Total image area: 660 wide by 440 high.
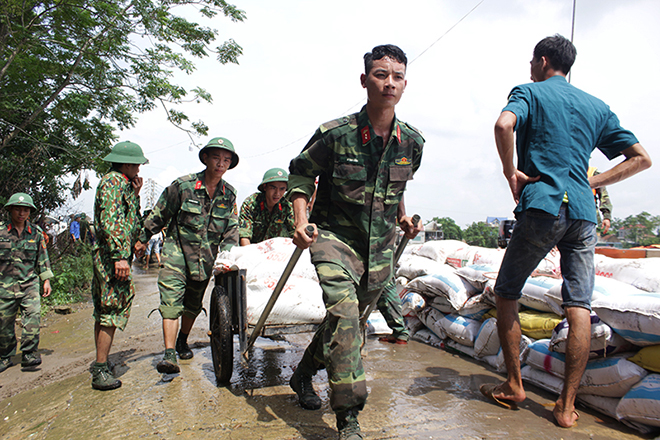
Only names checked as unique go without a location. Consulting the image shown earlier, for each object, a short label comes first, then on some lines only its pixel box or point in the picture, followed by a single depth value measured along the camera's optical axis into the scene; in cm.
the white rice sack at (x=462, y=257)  489
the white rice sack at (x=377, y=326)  436
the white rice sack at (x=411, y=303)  414
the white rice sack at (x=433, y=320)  385
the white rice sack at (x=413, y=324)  434
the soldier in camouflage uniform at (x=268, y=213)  407
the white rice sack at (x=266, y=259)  311
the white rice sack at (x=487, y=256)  437
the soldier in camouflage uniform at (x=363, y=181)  211
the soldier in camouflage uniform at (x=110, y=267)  300
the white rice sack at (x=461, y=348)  349
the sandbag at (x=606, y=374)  221
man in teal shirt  220
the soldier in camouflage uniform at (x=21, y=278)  403
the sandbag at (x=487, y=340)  320
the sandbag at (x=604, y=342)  235
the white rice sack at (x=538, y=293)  293
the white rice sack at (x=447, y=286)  363
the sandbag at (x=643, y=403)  203
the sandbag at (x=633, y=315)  217
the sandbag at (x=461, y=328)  347
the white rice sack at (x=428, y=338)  390
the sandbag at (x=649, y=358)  216
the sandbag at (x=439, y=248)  522
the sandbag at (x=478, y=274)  347
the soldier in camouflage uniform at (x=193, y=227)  325
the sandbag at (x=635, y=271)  290
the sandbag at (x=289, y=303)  273
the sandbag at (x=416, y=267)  441
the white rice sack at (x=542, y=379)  258
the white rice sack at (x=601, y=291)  250
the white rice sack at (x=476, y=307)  342
